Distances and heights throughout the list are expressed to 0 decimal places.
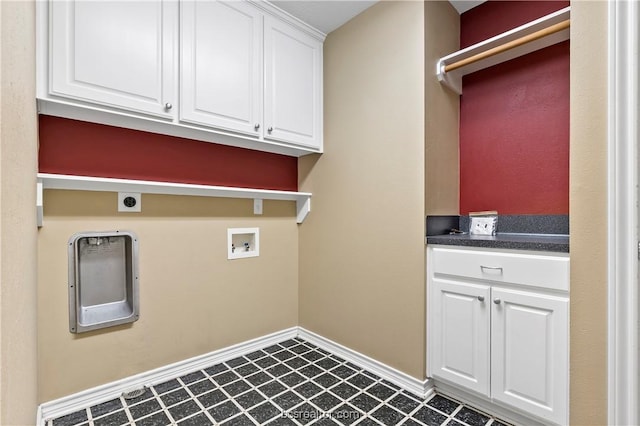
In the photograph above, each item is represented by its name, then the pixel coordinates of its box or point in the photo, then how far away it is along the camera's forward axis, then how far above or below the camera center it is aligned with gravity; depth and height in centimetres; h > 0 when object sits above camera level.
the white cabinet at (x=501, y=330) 137 -57
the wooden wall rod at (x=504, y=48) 152 +91
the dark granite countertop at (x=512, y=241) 138 -14
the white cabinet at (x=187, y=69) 139 +78
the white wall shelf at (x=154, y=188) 150 +15
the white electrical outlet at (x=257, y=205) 236 +6
